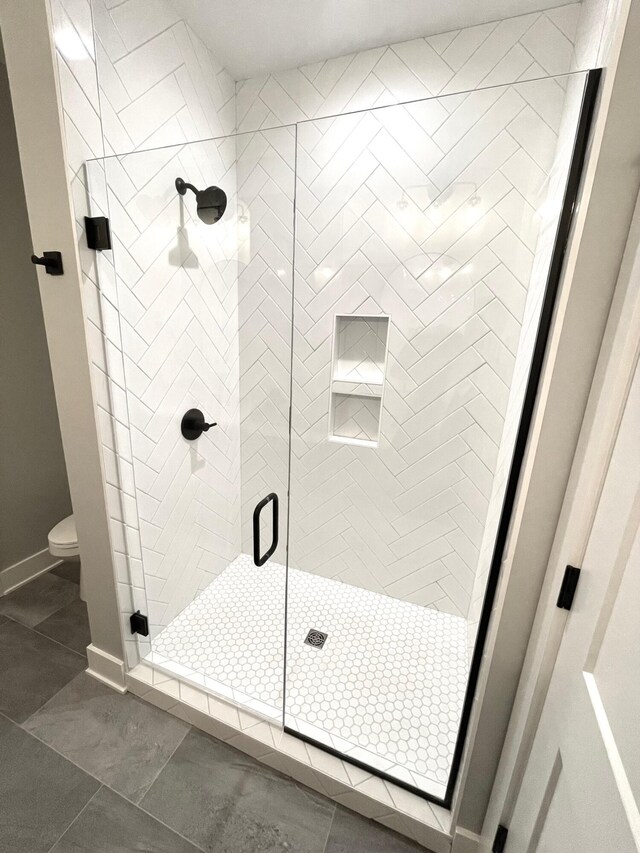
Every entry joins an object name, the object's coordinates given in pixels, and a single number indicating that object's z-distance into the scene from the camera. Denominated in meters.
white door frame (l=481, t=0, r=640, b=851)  0.60
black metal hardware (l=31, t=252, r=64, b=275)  1.09
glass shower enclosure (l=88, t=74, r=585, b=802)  1.35
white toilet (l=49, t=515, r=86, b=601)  1.81
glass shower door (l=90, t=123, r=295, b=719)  1.35
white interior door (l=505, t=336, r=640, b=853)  0.53
